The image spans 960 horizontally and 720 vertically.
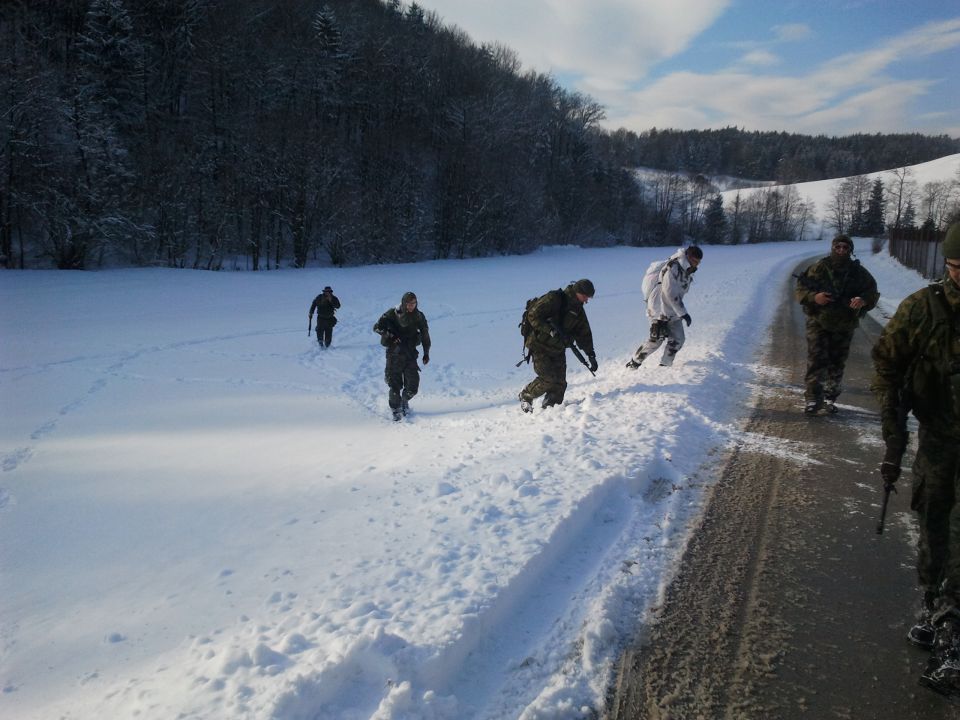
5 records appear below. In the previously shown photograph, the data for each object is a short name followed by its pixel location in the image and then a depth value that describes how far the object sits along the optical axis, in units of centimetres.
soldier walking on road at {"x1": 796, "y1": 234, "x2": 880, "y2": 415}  675
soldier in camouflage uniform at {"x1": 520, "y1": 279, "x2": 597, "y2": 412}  739
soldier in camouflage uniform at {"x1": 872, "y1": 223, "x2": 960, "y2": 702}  265
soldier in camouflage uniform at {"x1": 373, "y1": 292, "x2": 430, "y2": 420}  910
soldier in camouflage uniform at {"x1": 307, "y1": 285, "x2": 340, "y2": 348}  1456
